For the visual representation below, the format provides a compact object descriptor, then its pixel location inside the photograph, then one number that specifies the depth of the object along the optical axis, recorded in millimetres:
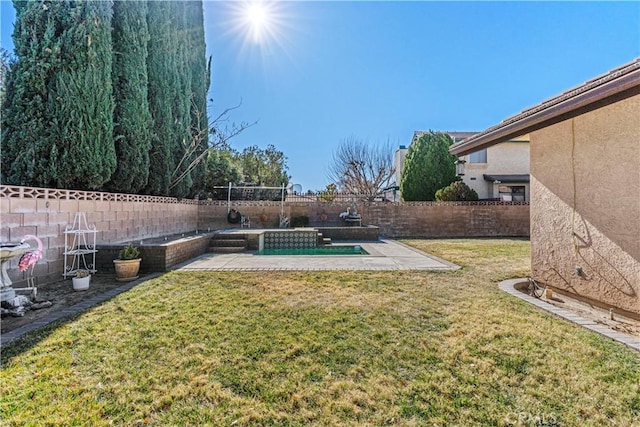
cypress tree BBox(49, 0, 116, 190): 7535
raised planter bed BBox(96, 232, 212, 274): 7555
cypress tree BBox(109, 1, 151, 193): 9844
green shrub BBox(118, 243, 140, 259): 6844
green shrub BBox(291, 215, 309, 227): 17000
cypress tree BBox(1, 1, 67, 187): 7188
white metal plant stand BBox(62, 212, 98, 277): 6873
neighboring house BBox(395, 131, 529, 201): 22781
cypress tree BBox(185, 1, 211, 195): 15766
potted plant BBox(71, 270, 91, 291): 5885
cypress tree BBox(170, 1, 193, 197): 13836
